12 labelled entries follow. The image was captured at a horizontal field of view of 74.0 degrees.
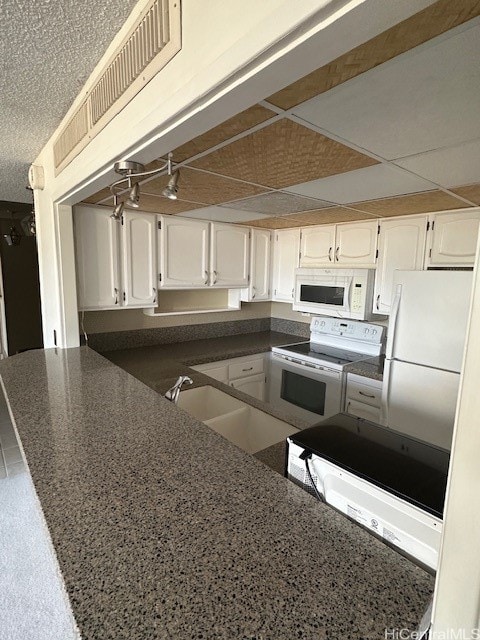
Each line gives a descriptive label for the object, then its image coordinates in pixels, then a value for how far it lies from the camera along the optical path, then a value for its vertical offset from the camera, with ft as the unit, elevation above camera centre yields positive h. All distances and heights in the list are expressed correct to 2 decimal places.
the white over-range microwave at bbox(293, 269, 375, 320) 8.34 -0.48
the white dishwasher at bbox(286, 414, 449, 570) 2.01 -1.44
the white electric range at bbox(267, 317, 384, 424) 8.25 -2.49
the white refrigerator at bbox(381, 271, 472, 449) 6.25 -1.57
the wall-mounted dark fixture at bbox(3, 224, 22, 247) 11.26 +1.09
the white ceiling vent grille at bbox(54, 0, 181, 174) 2.46 +1.87
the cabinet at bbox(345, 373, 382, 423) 7.60 -2.96
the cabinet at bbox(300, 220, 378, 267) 8.43 +0.85
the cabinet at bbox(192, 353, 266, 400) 8.96 -2.92
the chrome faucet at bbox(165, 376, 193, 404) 5.13 -1.96
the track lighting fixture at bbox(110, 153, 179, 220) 3.51 +1.11
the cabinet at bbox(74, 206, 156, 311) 7.12 +0.27
